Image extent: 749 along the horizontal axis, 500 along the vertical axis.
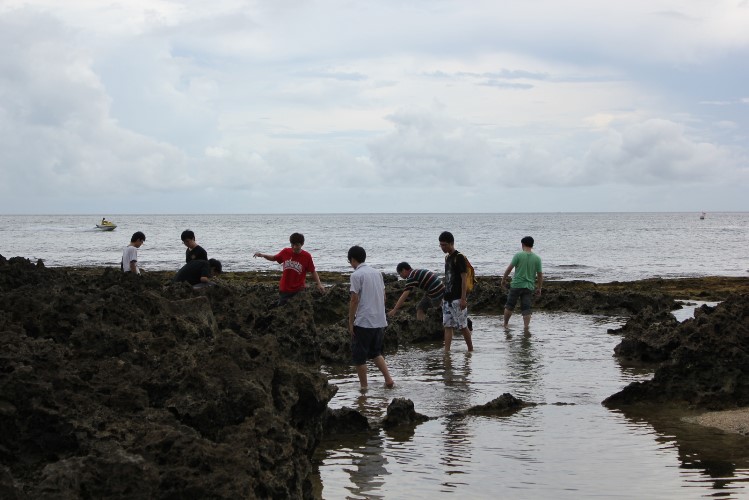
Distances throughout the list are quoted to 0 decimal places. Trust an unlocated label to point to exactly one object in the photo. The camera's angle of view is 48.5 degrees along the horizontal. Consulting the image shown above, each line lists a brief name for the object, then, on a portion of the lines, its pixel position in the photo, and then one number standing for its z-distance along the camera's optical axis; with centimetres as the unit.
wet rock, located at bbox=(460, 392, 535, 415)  934
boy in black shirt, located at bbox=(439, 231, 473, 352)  1322
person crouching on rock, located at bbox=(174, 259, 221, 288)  1248
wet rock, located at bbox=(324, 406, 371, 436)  834
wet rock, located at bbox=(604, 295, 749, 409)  941
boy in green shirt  1634
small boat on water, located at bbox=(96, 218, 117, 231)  10200
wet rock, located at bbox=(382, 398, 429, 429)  869
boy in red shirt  1262
